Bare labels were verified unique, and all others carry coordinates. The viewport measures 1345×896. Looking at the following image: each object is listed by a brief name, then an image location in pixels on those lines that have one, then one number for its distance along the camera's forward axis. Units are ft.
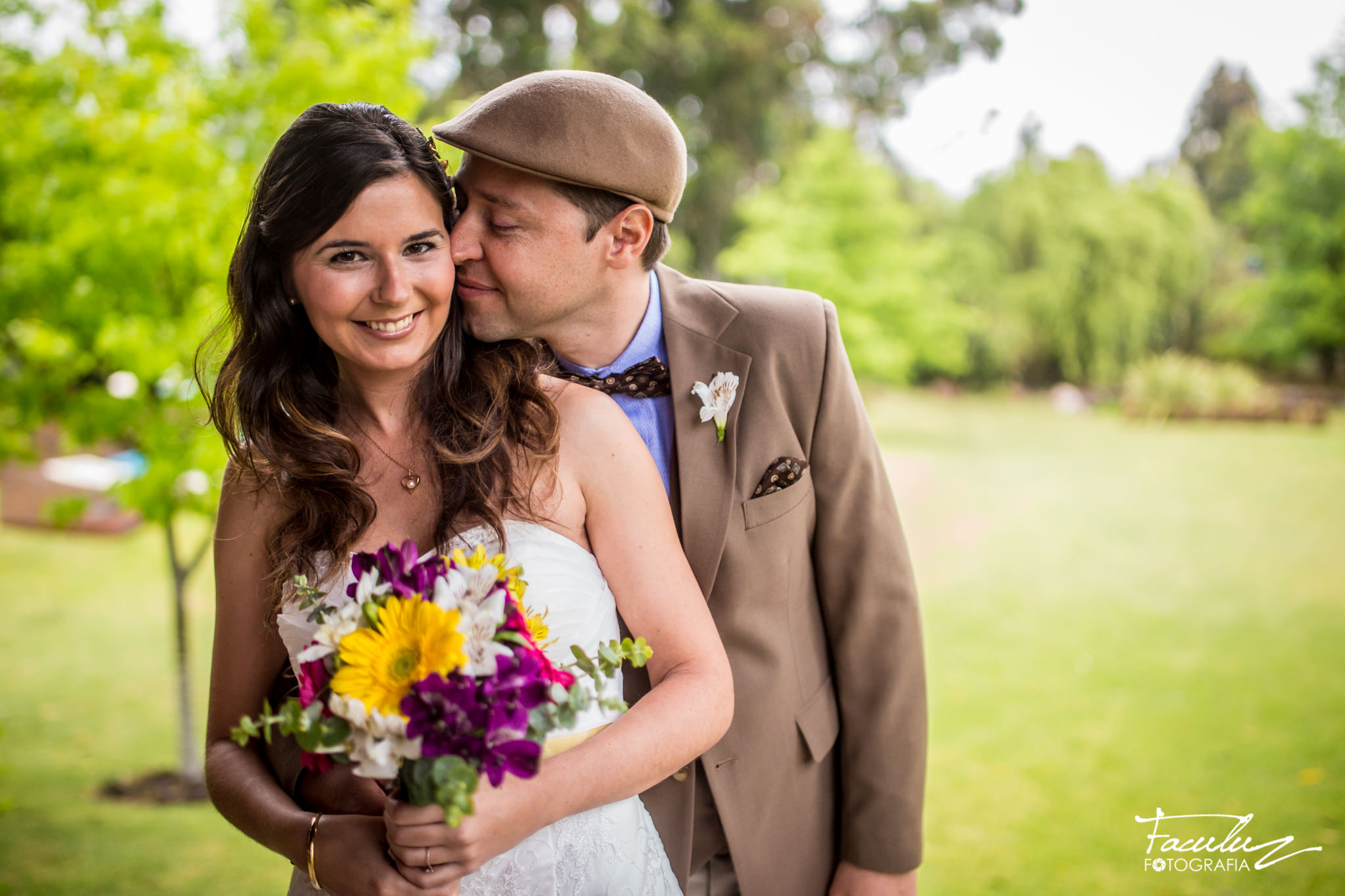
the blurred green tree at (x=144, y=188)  15.14
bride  5.43
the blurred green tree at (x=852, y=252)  46.70
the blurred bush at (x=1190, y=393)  56.49
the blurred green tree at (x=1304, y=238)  58.80
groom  6.15
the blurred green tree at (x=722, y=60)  39.40
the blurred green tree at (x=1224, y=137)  57.11
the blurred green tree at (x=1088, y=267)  58.39
